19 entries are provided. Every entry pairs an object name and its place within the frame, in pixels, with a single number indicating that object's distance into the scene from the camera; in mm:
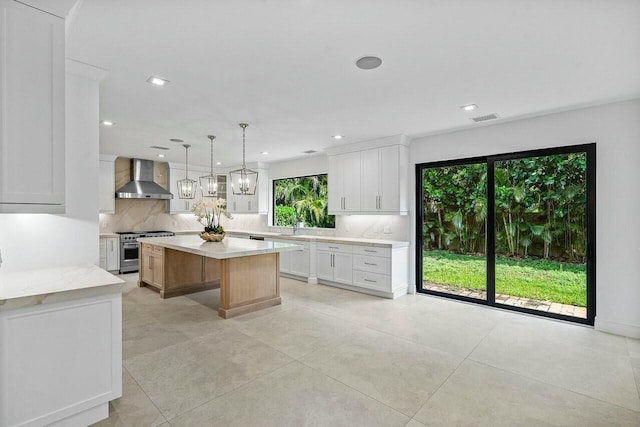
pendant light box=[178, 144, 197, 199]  5355
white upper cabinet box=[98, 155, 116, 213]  6625
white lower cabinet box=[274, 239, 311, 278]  6074
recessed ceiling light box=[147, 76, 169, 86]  2922
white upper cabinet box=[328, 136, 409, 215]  5117
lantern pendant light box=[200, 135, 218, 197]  5012
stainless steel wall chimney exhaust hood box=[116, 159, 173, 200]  6891
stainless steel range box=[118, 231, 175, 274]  6680
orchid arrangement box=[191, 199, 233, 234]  4910
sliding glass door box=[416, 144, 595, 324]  3959
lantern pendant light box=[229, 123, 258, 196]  4385
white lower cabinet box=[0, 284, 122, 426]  1750
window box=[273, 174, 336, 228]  6887
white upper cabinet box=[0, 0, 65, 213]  1811
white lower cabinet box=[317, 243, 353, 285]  5449
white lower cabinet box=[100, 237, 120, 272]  6484
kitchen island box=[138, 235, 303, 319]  4047
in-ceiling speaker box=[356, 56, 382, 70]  2541
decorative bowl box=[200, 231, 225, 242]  4867
